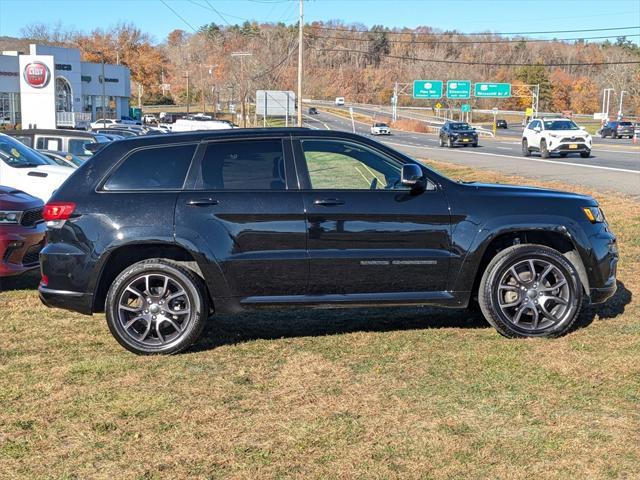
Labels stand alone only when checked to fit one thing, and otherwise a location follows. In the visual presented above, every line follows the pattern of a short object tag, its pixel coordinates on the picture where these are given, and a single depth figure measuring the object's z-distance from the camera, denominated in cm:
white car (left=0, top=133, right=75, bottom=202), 1048
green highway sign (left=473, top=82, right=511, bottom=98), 9450
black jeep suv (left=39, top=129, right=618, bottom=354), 567
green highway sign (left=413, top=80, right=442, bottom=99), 9350
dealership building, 5369
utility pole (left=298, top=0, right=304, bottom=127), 4380
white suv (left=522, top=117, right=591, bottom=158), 3095
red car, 781
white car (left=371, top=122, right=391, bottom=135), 7894
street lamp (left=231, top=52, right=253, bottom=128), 7119
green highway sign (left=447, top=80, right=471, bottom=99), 9225
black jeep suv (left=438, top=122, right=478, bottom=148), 4828
